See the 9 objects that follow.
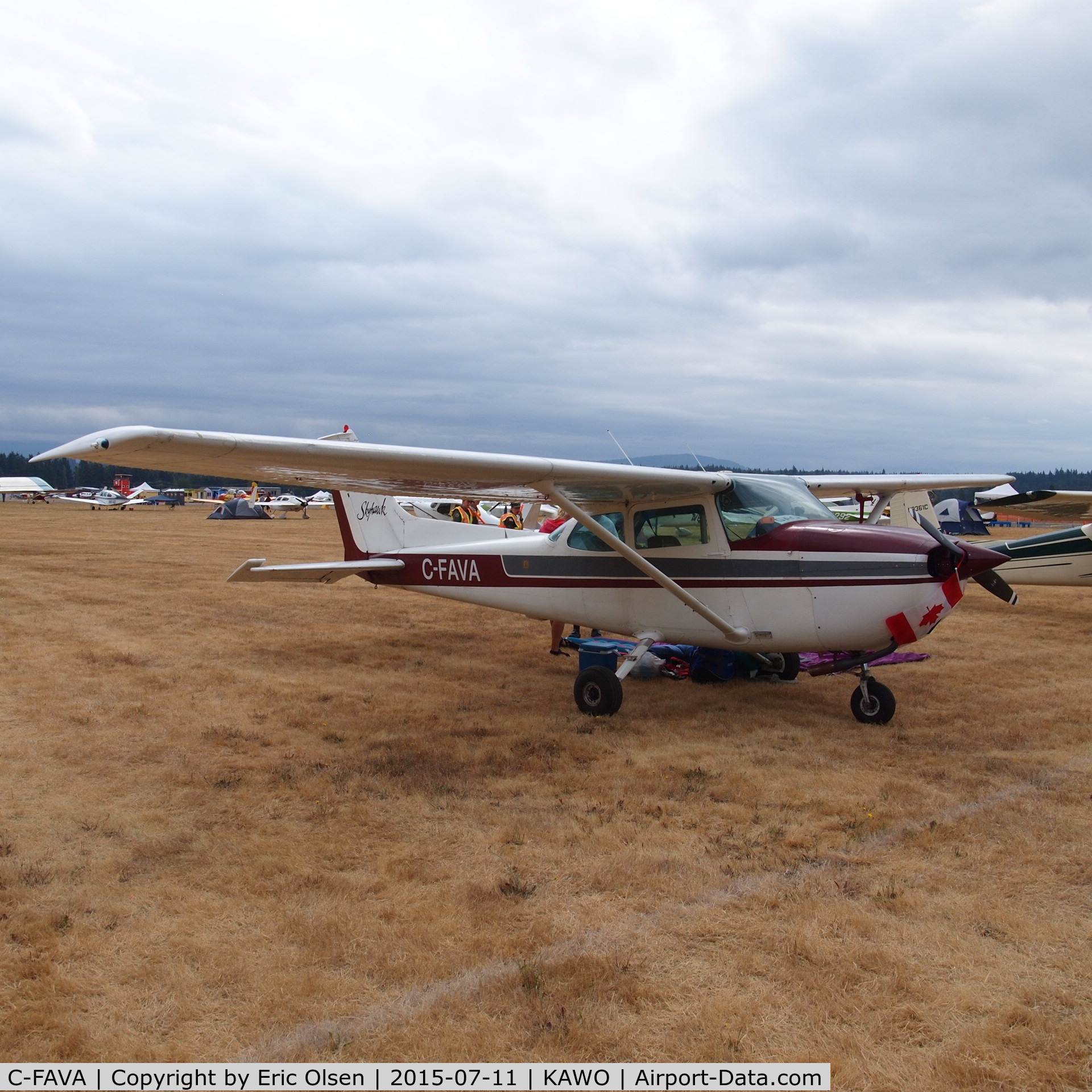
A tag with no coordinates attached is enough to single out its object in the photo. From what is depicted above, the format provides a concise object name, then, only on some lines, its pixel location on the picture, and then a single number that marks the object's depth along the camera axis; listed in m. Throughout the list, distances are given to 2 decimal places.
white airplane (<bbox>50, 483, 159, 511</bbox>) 58.72
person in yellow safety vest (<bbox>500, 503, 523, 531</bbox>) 25.44
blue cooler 7.63
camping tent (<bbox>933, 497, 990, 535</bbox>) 35.94
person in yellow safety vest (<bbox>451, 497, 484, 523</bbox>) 27.75
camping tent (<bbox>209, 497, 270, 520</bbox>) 47.84
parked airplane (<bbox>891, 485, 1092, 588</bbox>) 12.84
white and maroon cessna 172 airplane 5.78
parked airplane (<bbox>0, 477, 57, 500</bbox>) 73.44
